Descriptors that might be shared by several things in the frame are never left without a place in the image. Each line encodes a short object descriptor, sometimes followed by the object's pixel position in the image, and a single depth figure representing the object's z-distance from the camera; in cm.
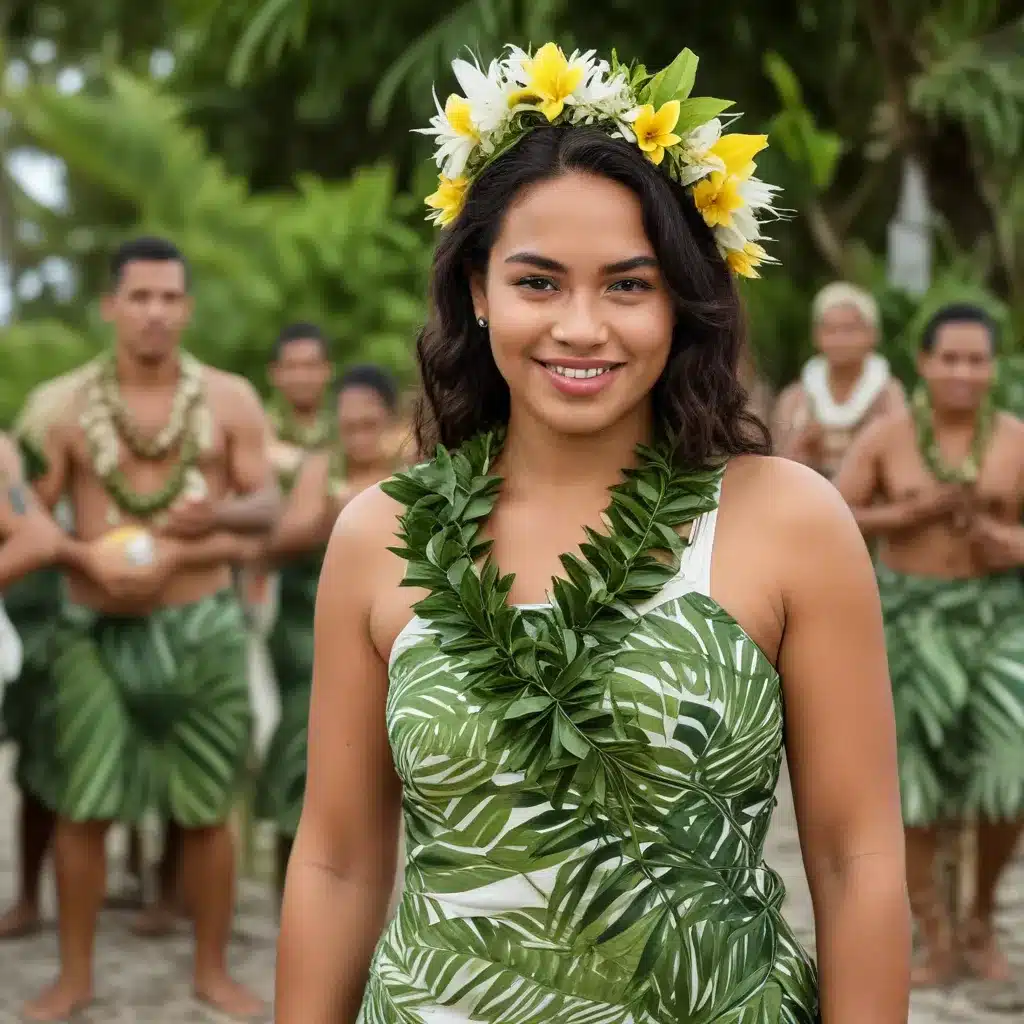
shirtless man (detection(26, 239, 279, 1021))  555
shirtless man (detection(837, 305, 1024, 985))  570
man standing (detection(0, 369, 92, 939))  561
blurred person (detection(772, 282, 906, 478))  780
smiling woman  192
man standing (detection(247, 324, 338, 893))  627
